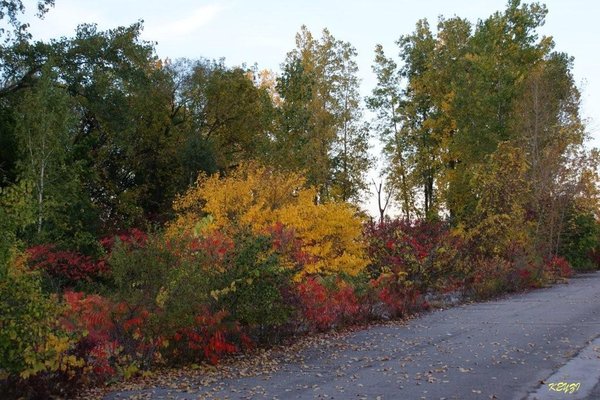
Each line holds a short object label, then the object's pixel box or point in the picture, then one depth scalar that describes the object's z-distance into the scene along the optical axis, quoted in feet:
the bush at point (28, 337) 23.47
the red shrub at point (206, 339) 34.24
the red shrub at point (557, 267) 94.02
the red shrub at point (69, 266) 68.39
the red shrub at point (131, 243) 33.83
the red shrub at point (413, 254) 62.95
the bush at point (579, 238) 114.11
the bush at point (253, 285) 37.70
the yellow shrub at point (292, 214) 58.49
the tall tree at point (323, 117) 113.60
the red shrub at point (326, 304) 42.44
